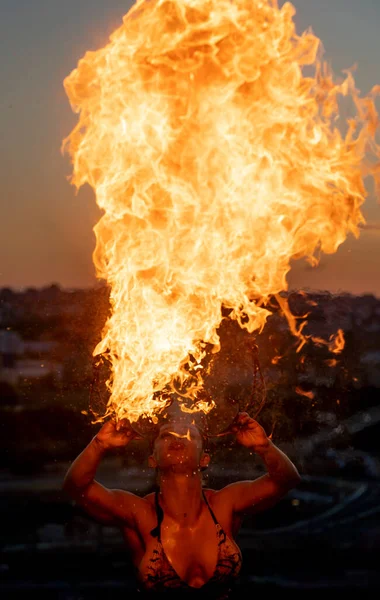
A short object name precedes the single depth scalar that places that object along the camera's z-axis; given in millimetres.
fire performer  5047
